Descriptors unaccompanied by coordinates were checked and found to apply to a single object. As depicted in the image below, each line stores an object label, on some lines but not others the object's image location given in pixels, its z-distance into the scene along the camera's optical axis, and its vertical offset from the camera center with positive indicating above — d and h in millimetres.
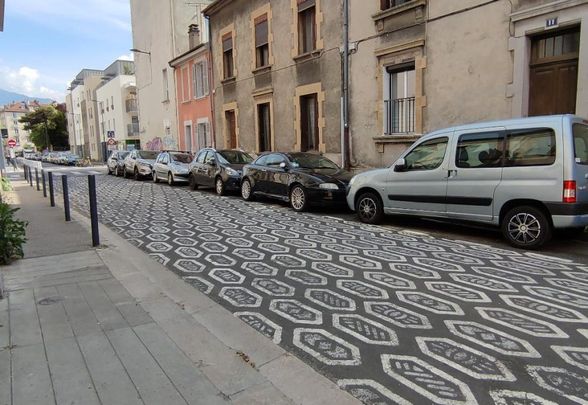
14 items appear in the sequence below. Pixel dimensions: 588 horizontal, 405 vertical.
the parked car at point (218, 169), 13766 -561
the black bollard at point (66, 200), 8812 -876
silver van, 6070 -485
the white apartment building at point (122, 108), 48469 +5065
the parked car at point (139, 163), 21312 -474
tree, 81250 +5305
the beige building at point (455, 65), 8617 +1756
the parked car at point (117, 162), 24950 -457
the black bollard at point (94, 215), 6582 -850
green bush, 5566 -993
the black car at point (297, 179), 10055 -720
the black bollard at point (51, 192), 11328 -925
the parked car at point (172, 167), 17906 -583
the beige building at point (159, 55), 27281 +6371
